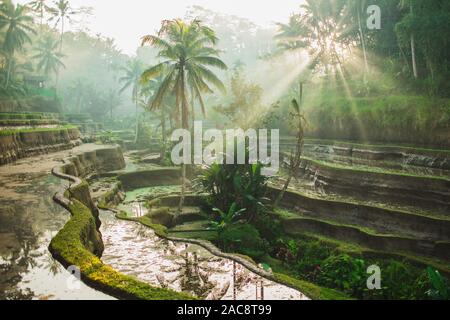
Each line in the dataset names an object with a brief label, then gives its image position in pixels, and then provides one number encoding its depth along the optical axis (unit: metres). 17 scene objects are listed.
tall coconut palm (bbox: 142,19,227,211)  16.95
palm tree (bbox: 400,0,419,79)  19.81
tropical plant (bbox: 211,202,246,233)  12.11
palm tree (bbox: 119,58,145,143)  46.91
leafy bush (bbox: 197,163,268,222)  13.62
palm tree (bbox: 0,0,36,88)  37.75
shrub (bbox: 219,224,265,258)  11.59
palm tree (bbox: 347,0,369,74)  27.86
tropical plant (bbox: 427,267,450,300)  7.24
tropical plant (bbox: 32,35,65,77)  49.67
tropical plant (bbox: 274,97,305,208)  15.25
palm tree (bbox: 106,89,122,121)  54.94
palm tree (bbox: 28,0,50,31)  50.78
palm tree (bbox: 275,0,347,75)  33.00
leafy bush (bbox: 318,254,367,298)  9.06
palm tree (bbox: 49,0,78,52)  47.38
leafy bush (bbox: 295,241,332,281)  10.45
